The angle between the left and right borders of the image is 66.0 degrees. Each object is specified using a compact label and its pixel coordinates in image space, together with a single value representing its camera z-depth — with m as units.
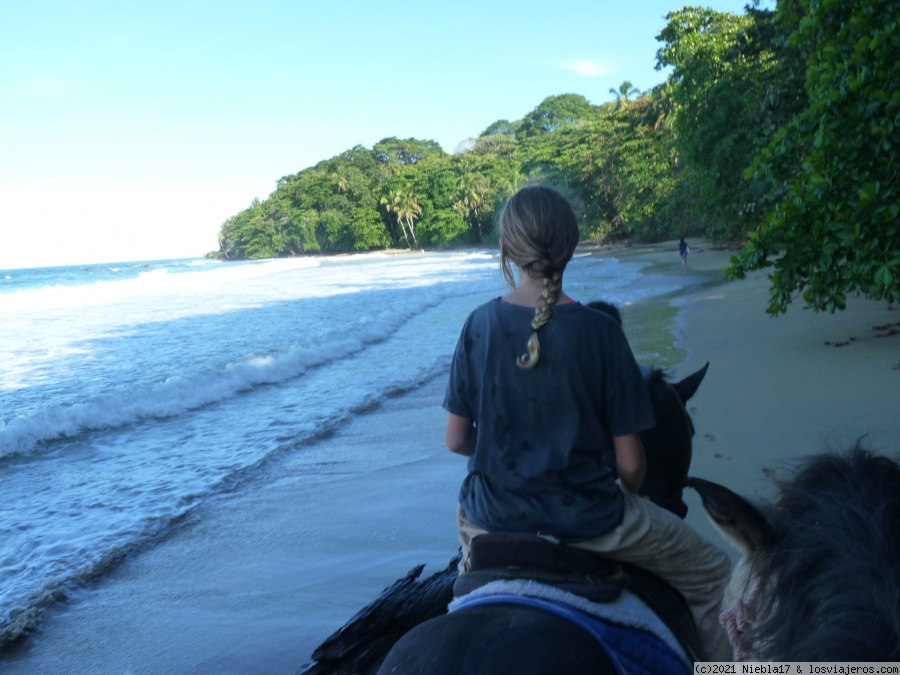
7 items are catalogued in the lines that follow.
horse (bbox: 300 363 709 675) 1.31
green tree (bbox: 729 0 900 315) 4.48
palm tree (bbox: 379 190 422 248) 81.38
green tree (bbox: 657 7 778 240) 15.80
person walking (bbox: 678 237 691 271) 24.56
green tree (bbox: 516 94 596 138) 87.69
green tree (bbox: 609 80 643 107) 53.13
